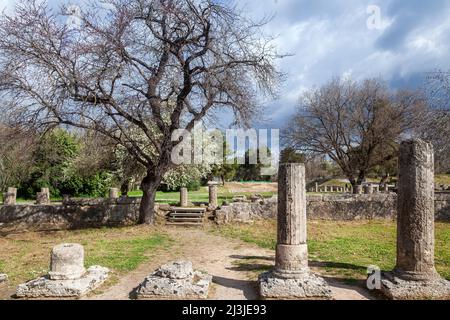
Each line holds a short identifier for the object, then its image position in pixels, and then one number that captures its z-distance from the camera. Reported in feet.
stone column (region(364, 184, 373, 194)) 72.33
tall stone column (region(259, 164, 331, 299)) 22.65
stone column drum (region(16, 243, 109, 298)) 22.54
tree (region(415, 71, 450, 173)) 51.28
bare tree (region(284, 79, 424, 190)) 84.64
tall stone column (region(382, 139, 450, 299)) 22.48
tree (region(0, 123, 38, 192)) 43.09
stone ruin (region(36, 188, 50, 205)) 68.44
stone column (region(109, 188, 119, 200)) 68.44
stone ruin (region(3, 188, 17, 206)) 66.13
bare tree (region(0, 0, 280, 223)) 39.86
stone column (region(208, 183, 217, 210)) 60.90
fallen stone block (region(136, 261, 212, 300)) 22.38
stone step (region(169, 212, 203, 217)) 53.72
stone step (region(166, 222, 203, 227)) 51.80
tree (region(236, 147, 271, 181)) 215.04
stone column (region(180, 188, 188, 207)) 60.18
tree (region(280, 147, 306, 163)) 94.05
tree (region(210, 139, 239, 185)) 174.81
